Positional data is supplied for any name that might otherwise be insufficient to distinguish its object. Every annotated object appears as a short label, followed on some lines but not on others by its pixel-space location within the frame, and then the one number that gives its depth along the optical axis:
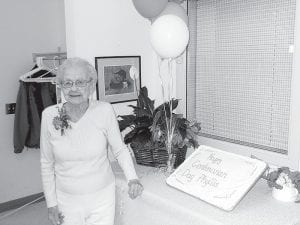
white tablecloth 1.38
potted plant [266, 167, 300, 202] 1.50
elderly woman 1.55
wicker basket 1.98
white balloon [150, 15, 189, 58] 1.72
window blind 1.90
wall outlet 3.19
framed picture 2.19
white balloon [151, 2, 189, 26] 1.92
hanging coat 3.07
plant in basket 1.89
